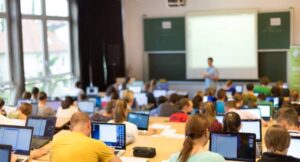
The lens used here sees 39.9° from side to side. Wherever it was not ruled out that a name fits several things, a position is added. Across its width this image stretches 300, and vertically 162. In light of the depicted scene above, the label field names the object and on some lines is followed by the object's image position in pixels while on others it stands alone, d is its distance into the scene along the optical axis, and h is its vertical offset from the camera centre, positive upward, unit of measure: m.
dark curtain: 12.15 +0.36
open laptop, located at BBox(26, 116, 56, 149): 5.34 -0.91
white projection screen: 12.09 +0.24
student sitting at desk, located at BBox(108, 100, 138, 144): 5.14 -0.86
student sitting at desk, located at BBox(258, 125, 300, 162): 3.26 -0.77
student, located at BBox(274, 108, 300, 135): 4.30 -0.74
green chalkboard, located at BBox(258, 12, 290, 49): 11.69 +0.51
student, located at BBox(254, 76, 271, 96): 9.38 -0.88
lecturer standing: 11.64 -0.68
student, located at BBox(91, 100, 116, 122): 6.42 -0.98
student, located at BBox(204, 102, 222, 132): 4.59 -0.80
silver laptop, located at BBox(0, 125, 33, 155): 4.41 -0.88
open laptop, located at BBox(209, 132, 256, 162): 4.07 -0.95
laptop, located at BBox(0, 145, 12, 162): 3.75 -0.88
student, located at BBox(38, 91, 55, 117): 7.41 -0.96
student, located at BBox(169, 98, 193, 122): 6.70 -1.00
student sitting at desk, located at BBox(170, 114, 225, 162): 3.07 -0.71
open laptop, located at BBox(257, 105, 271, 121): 6.86 -1.02
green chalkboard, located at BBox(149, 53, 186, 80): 13.00 -0.44
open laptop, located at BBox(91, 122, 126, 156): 4.75 -0.94
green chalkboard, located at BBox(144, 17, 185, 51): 12.78 +0.58
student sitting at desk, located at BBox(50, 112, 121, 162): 3.74 -0.84
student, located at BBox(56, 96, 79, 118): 7.68 -1.01
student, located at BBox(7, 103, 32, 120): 6.29 -0.87
